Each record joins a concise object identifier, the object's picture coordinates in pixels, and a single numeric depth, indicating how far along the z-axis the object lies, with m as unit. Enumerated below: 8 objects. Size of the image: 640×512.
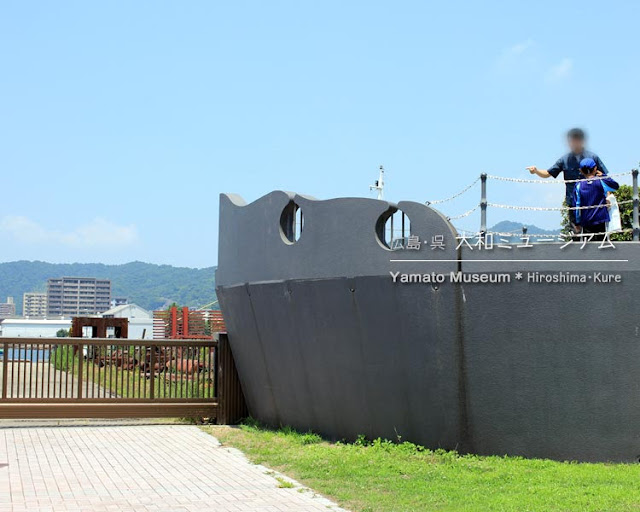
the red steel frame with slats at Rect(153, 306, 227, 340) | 38.06
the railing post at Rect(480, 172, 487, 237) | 11.20
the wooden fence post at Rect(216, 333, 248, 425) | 15.73
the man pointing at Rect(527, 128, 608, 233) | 11.64
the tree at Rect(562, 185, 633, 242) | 16.72
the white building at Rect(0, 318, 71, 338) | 108.72
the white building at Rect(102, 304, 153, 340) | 91.75
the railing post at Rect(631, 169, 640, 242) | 10.55
